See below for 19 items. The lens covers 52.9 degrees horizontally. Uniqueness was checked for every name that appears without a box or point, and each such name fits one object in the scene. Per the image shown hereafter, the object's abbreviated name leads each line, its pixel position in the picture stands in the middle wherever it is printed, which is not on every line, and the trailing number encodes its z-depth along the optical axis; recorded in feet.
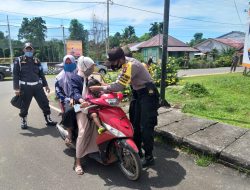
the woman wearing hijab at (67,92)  13.39
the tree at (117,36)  235.40
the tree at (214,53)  151.23
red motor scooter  10.99
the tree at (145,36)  274.93
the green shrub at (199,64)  118.73
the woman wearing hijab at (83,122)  12.54
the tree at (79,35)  103.86
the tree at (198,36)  371.02
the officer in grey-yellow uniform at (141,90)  11.42
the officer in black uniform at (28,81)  18.25
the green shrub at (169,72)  34.81
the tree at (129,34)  260.11
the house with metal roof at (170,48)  134.62
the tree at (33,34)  101.71
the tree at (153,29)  252.03
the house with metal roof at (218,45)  161.27
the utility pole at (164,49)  19.38
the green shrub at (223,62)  127.37
